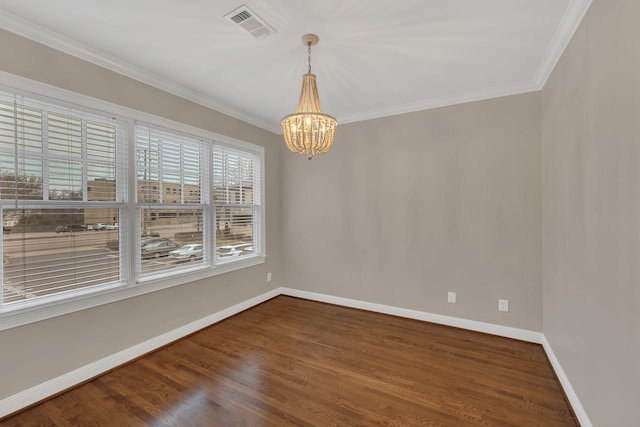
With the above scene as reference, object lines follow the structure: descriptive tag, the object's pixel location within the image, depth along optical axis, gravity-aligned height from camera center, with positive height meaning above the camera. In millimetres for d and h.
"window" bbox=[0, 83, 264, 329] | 1942 +96
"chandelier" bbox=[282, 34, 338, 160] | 2059 +692
